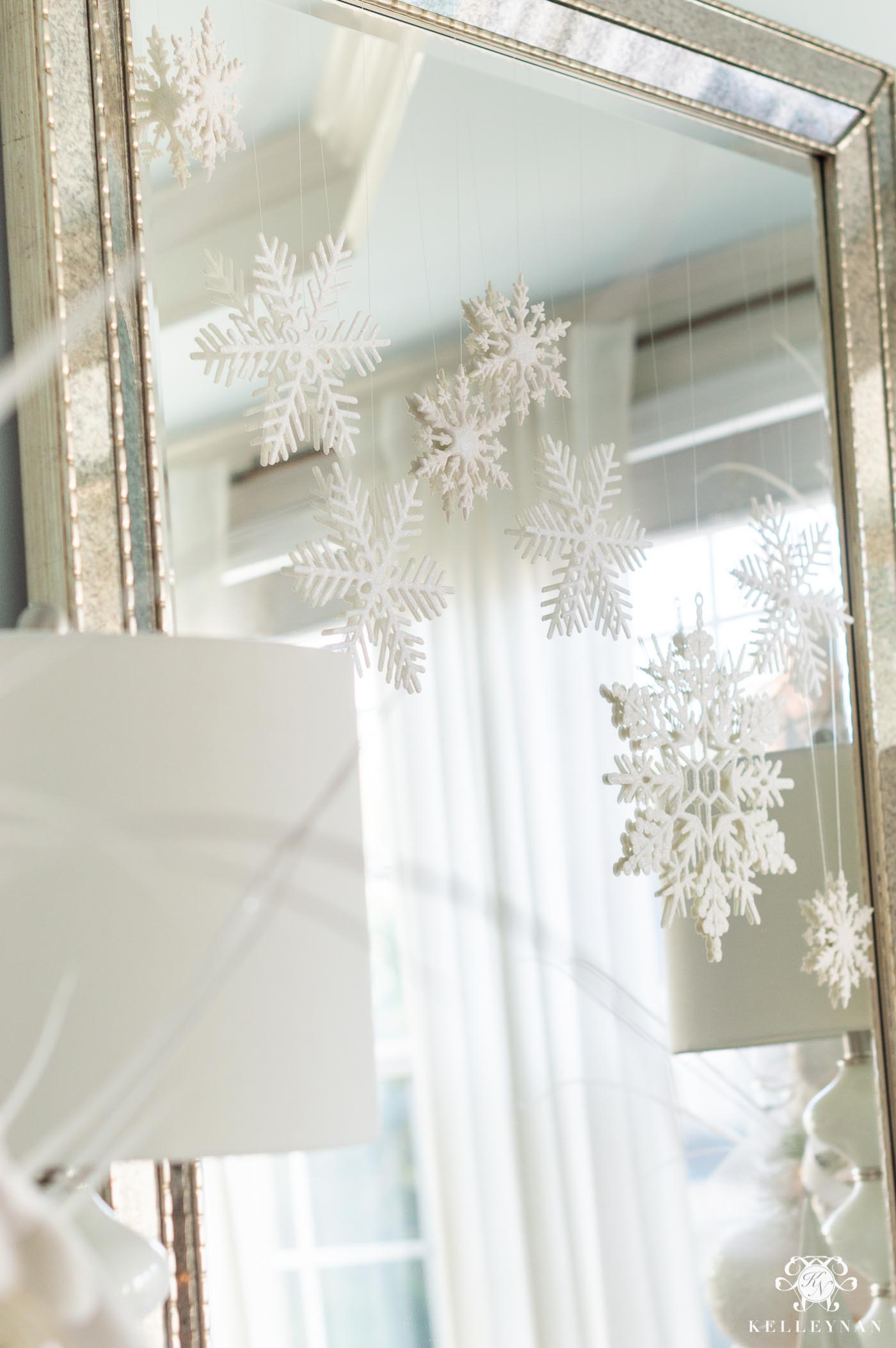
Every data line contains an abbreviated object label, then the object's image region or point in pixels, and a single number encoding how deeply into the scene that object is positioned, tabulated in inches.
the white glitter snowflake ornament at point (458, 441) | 71.9
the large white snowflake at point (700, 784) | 74.3
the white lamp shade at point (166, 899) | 60.4
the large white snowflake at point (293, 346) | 69.3
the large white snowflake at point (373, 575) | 70.1
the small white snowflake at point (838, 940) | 77.7
